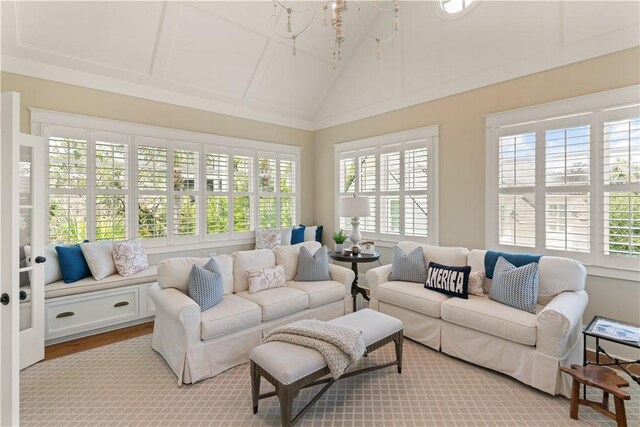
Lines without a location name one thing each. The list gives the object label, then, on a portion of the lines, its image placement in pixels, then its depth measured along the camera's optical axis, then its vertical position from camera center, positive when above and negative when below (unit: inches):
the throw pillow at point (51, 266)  129.6 -22.9
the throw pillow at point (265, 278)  130.6 -28.9
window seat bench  124.5 -39.9
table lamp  166.4 +2.1
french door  58.5 -9.0
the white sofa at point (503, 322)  92.9 -38.7
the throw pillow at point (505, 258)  119.1 -19.0
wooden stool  75.6 -43.6
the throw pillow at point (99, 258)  138.1 -20.9
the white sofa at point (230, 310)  100.4 -36.6
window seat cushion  125.6 -31.0
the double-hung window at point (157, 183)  145.9 +16.1
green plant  175.0 -15.7
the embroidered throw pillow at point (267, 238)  205.9 -18.1
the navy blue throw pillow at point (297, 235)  219.6 -16.9
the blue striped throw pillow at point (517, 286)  107.5 -26.9
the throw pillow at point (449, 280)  123.0 -28.2
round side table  161.3 -25.2
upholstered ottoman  76.4 -40.4
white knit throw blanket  83.4 -36.3
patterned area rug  84.0 -55.7
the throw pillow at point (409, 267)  142.6 -25.9
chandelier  168.9 +109.3
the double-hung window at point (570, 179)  115.0 +12.8
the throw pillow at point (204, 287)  109.7 -26.9
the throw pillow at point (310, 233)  225.5 -16.0
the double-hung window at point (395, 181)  175.8 +18.9
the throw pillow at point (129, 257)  145.7 -21.8
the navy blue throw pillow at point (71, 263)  132.7 -22.0
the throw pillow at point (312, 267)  146.9 -26.4
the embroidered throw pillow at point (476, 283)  124.2 -29.1
